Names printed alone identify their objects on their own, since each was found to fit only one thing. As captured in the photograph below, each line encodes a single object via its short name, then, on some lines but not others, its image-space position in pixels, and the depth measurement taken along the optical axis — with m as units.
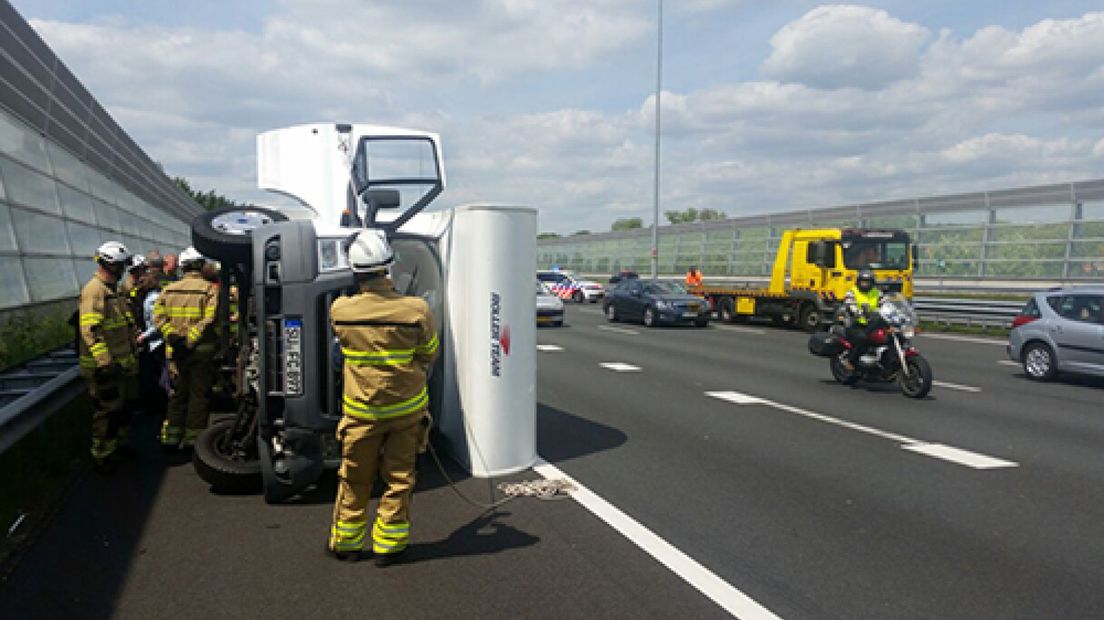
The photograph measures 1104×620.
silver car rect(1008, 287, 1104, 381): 13.00
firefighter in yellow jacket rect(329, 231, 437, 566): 4.98
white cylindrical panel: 7.06
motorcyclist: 12.32
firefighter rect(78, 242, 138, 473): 7.01
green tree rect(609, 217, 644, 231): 129.81
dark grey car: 25.80
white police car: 42.09
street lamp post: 40.56
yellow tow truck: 22.22
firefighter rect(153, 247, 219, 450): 7.62
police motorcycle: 11.68
